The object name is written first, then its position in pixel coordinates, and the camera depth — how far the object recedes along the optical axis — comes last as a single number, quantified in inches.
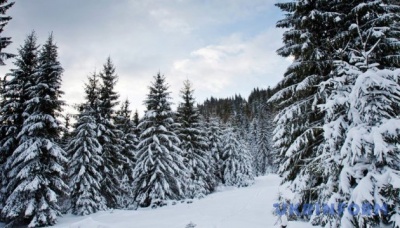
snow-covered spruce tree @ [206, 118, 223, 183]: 1558.8
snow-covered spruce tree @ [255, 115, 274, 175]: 2642.7
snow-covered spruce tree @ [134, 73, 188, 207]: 908.6
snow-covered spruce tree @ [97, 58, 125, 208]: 959.6
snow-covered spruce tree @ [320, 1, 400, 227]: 228.2
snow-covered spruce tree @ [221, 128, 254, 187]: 1589.6
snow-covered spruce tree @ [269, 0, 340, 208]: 462.6
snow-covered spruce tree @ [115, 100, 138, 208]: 1178.0
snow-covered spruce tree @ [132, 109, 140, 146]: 1583.4
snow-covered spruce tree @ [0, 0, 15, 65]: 565.6
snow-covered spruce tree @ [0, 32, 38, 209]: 762.2
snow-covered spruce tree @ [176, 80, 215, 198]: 1166.5
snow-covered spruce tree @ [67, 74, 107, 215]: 837.2
